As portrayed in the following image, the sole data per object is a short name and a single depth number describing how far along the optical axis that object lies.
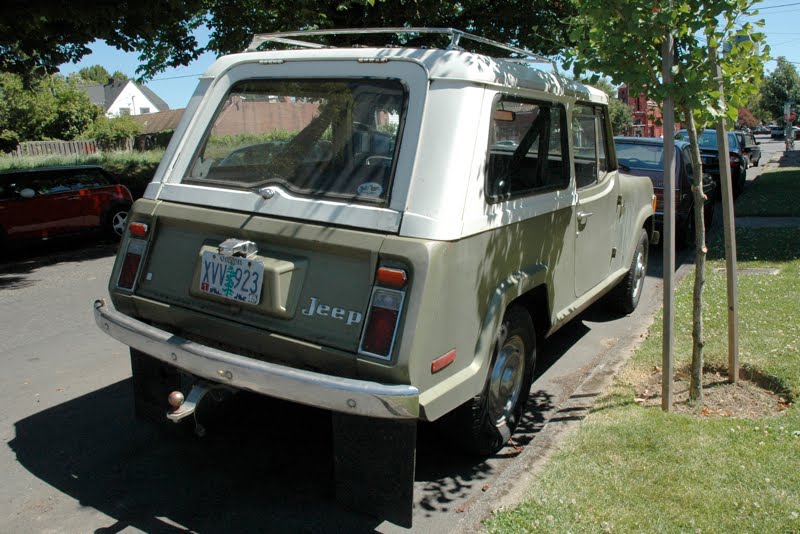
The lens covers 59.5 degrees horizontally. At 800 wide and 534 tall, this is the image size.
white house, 76.50
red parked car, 11.58
